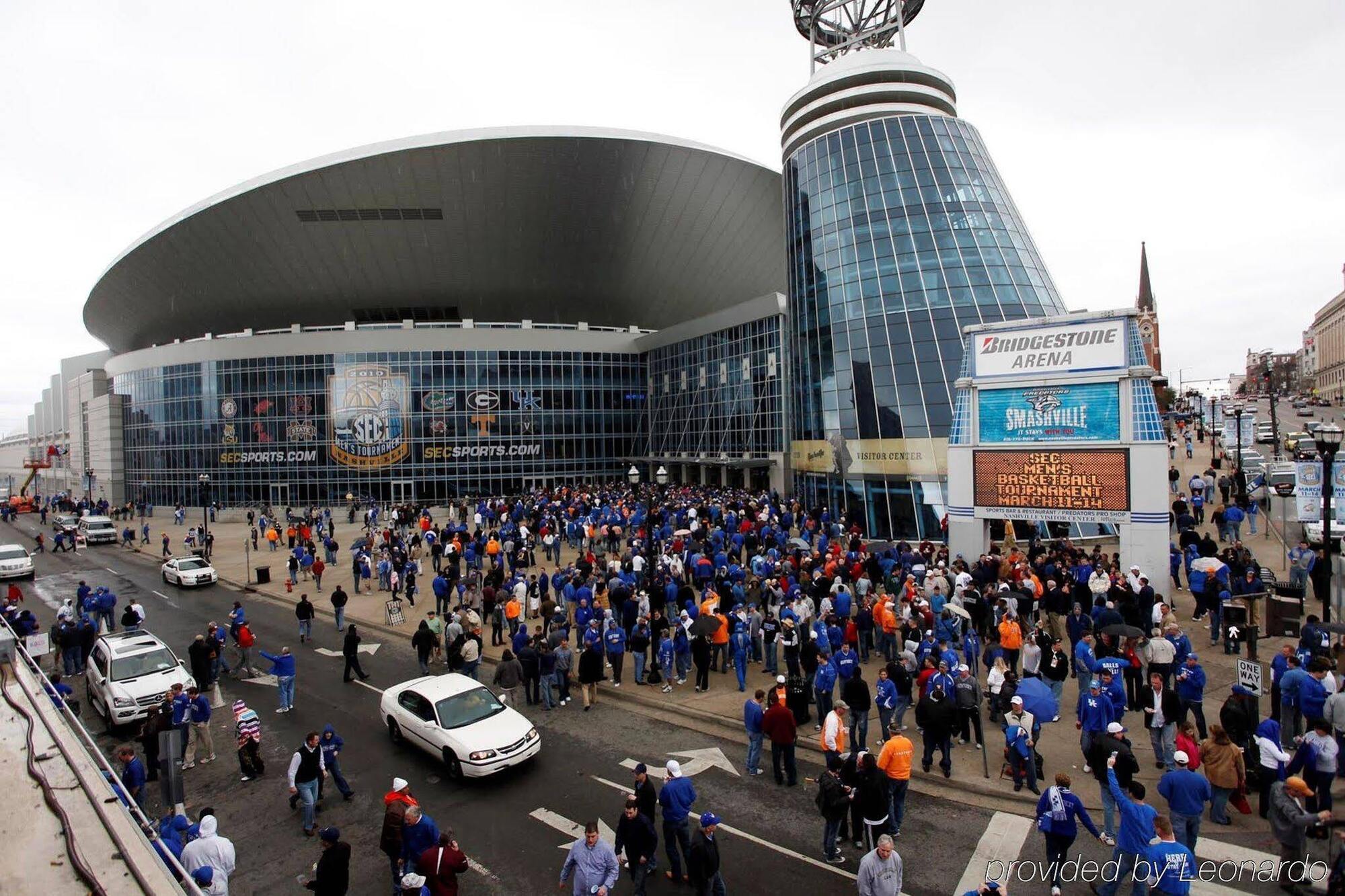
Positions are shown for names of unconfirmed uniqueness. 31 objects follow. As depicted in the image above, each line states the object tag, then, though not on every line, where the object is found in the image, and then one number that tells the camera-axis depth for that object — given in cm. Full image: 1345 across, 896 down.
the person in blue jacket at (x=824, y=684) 1127
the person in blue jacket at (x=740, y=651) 1348
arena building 3666
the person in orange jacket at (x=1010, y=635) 1225
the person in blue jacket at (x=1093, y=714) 920
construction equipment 6525
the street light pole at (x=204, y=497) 3225
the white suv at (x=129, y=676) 1273
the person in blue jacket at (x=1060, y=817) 715
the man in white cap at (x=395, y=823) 789
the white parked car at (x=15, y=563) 2789
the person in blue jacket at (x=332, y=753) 973
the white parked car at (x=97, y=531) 3969
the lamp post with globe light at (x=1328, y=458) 1310
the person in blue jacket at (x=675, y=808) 774
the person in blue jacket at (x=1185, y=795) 721
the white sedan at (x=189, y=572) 2581
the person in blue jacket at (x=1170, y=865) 605
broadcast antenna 4556
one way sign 999
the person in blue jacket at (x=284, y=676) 1320
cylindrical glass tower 2952
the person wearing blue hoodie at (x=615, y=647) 1401
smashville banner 1892
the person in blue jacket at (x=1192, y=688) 961
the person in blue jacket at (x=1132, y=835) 671
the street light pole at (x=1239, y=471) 2415
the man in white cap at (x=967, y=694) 992
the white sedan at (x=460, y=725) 1029
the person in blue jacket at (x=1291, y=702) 937
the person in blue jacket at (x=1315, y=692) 912
